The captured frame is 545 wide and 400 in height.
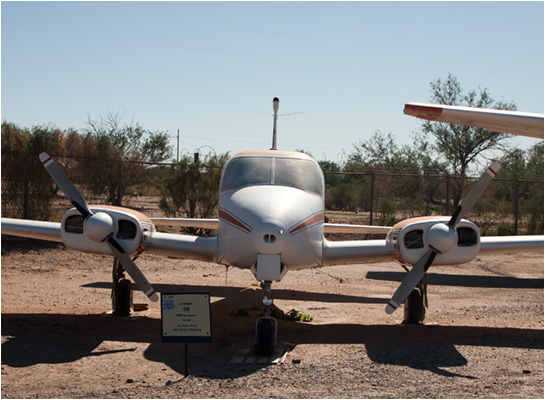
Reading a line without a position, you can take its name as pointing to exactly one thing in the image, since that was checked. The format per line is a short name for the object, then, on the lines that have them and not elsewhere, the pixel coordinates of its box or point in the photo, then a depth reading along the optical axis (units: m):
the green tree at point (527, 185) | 23.23
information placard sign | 6.79
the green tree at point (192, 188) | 20.42
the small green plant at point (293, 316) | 10.17
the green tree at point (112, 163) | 20.11
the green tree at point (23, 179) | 17.27
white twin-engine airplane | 7.68
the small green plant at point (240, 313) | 10.62
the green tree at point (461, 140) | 27.23
